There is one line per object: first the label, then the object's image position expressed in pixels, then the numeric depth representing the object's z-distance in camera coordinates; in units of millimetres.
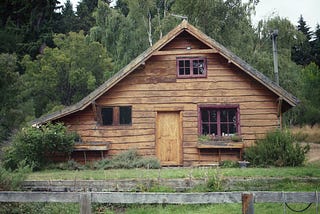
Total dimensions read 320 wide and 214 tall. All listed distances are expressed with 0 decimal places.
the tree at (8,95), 23656
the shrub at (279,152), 15711
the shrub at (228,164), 16395
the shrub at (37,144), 15734
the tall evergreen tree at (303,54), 57056
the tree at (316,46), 56181
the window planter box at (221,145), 16547
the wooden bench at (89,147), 16656
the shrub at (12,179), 10695
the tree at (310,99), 35188
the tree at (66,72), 28000
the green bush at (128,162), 16016
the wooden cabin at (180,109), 17109
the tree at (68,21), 40762
